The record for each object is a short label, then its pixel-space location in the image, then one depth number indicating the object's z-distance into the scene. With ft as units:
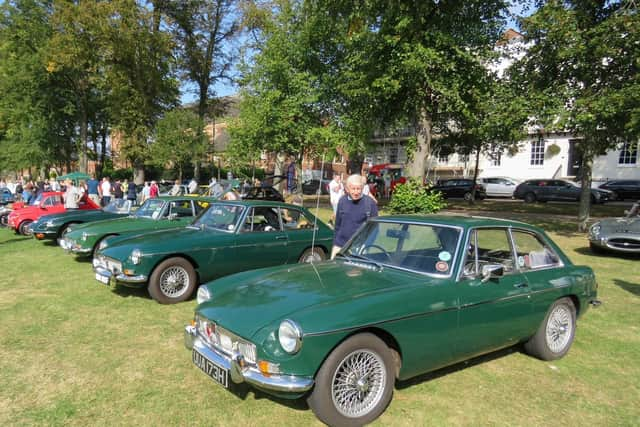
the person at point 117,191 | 65.85
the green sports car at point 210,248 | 20.10
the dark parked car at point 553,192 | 79.15
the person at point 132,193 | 70.78
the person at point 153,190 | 67.82
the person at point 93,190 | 60.56
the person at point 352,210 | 18.61
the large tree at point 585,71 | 36.19
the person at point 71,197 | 40.83
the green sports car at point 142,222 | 28.07
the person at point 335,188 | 40.73
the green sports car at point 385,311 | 9.80
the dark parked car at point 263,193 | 59.47
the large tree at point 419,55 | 45.34
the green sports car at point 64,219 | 35.70
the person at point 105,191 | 64.84
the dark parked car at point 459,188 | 92.60
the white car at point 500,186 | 94.41
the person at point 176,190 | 72.69
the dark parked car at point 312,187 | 110.22
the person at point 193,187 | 72.54
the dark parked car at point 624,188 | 80.28
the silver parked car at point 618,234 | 31.22
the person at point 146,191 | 68.45
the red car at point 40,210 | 43.01
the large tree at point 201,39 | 88.79
